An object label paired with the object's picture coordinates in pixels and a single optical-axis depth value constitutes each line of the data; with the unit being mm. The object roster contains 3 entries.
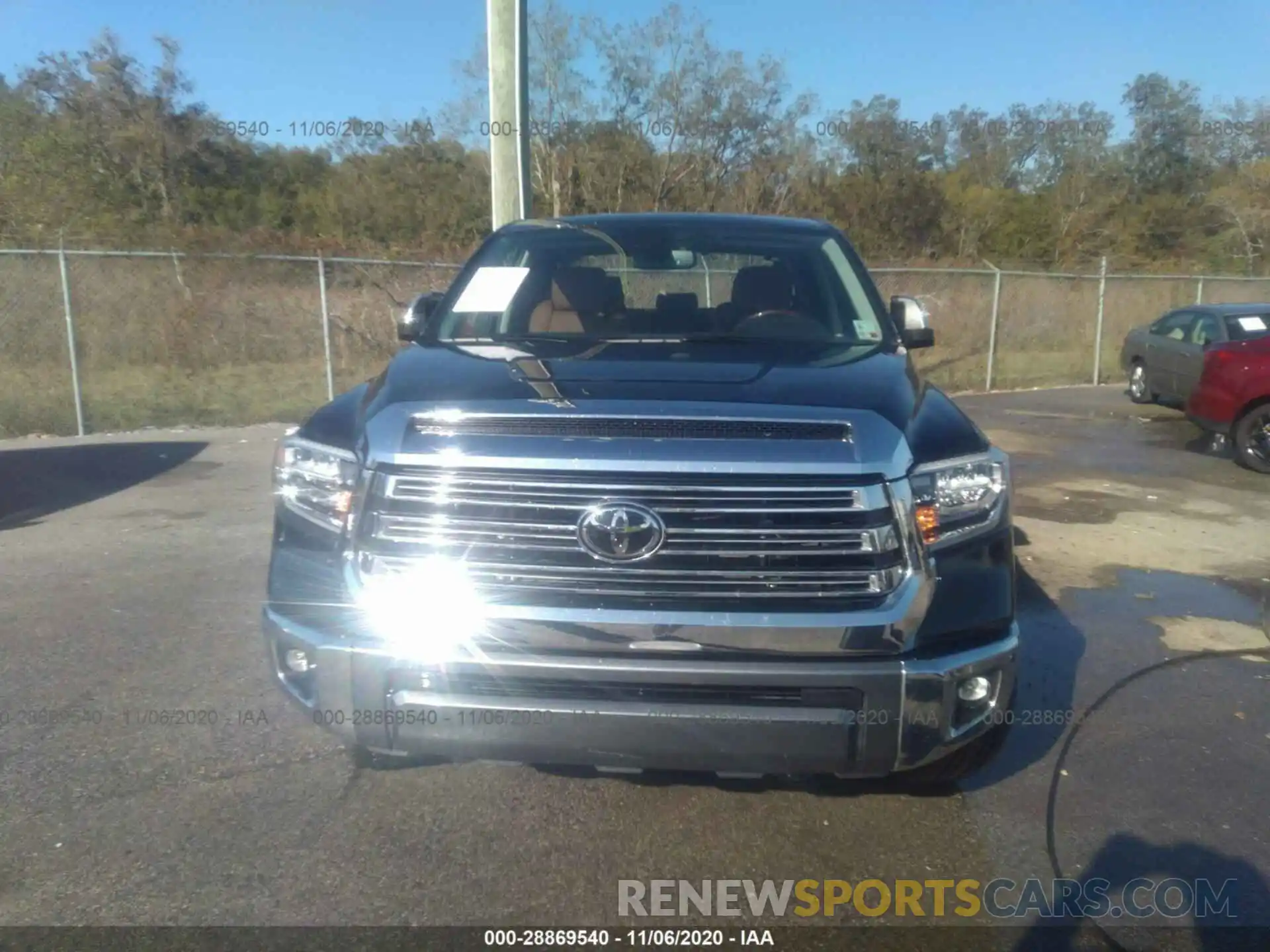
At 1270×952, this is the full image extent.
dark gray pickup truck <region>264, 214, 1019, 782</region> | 2840
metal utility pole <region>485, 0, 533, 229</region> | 8758
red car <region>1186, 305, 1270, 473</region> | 10469
